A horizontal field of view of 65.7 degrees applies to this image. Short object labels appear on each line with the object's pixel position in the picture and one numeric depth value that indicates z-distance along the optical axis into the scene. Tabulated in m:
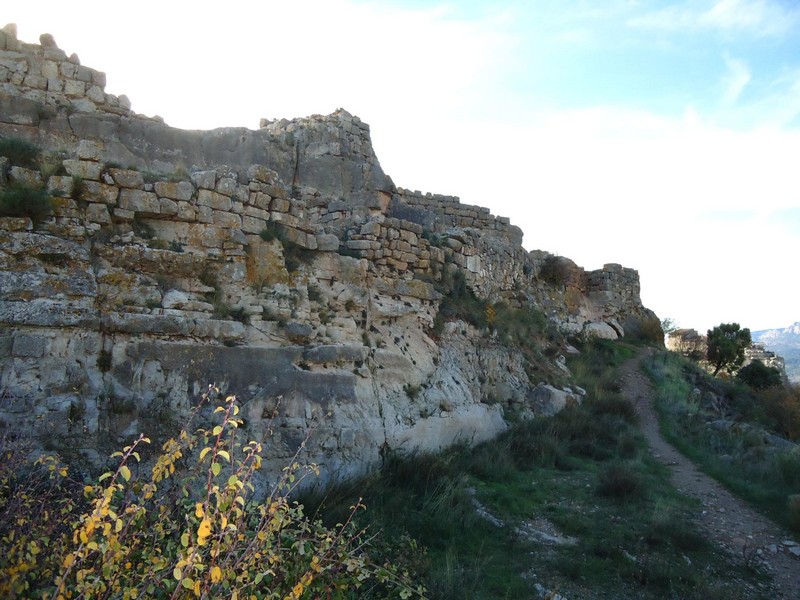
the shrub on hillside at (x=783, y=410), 13.60
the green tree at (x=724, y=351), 21.11
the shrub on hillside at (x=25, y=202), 5.54
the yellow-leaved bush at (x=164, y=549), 2.70
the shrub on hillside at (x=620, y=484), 7.71
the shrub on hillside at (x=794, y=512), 7.19
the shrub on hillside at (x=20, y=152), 6.00
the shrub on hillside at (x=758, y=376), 19.58
